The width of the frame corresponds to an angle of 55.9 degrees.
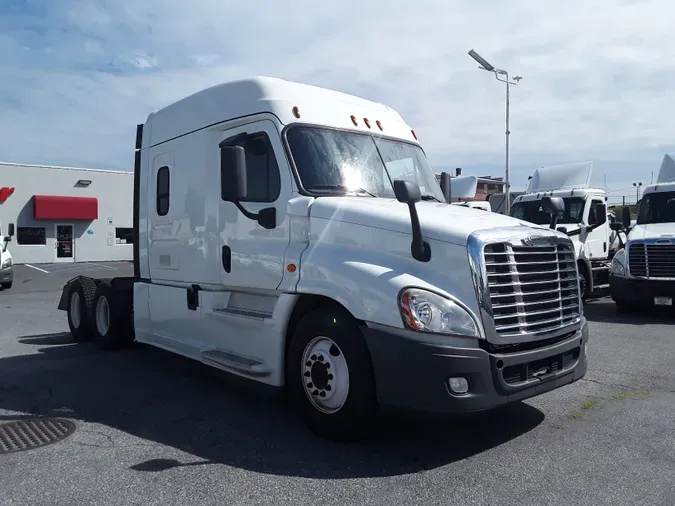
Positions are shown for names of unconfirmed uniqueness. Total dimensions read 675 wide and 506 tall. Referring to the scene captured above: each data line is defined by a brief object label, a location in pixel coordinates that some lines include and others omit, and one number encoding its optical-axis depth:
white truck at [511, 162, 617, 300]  13.76
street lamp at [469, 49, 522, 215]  23.08
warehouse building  32.78
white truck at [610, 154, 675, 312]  11.43
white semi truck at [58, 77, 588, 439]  4.37
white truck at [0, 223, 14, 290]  18.92
